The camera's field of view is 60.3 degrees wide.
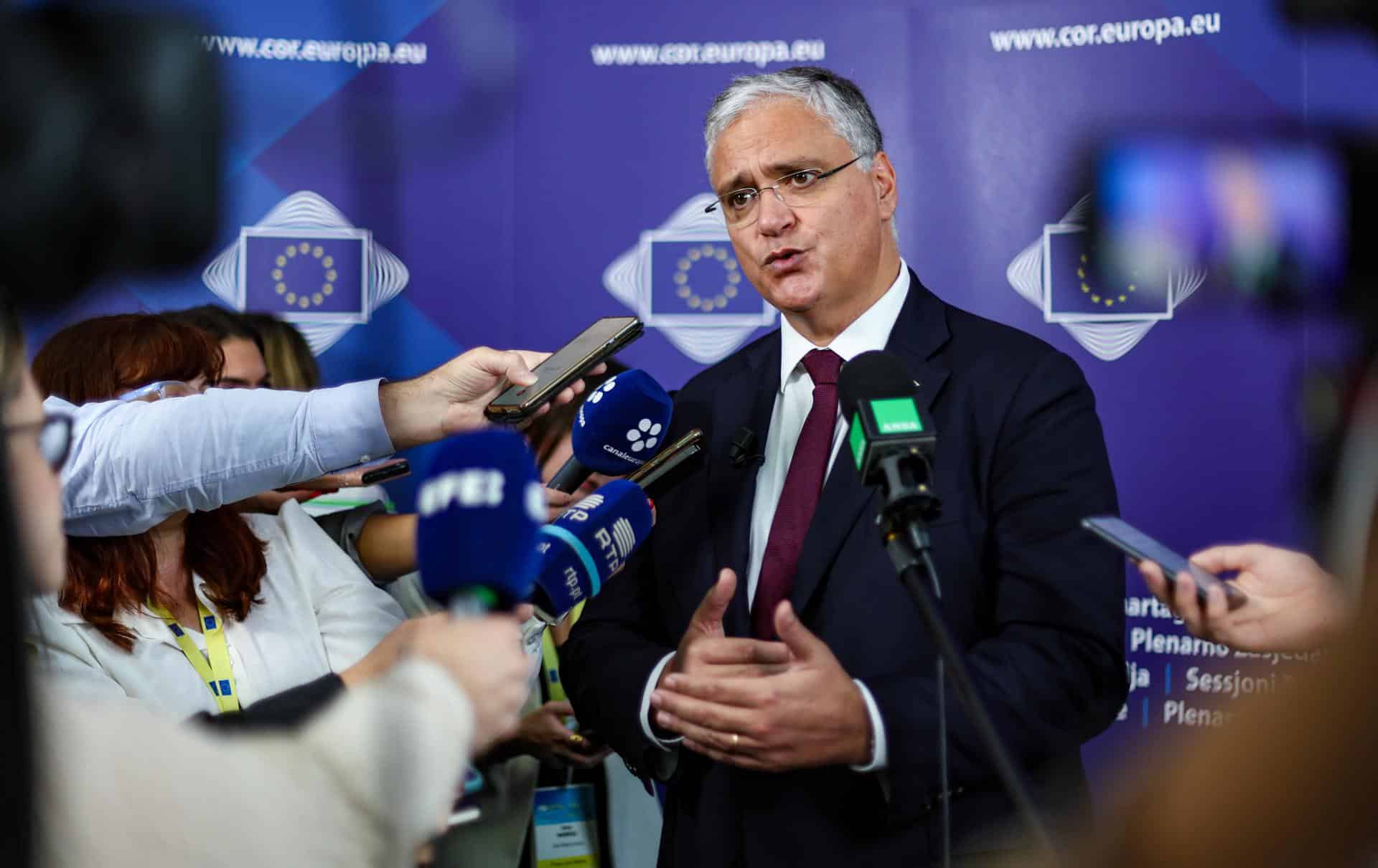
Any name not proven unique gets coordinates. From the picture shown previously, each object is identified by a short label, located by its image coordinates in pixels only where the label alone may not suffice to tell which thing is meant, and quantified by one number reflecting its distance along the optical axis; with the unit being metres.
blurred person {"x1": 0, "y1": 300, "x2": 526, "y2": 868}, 0.68
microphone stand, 1.05
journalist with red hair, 1.64
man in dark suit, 1.55
